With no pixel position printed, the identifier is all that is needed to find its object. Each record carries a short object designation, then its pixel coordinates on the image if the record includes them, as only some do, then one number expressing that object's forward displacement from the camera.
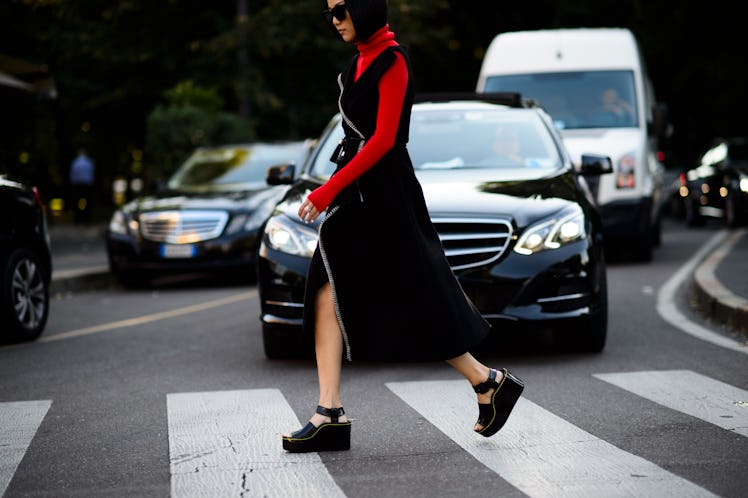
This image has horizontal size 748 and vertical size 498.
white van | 15.45
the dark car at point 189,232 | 14.45
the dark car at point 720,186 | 21.89
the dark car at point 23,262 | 9.42
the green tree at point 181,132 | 23.59
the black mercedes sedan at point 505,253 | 7.77
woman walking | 5.45
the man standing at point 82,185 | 30.38
